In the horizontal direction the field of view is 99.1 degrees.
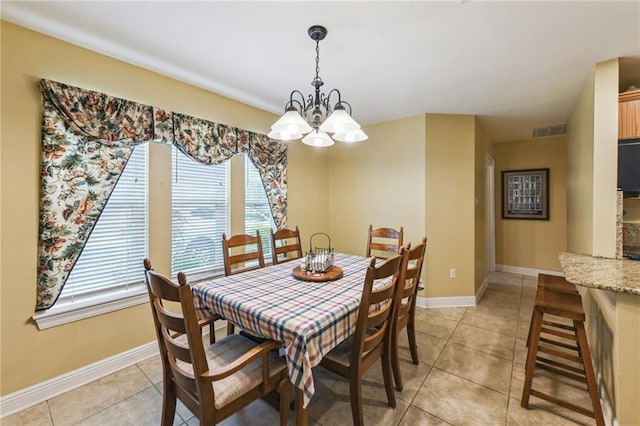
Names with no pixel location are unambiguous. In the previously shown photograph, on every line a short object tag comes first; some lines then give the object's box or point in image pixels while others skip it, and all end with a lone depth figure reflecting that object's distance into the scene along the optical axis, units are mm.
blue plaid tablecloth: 1248
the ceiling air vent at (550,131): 3848
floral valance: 1805
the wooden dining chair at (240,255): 2230
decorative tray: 1895
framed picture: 4508
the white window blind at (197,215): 2568
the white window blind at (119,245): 2037
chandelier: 1711
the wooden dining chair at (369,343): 1415
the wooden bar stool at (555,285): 1955
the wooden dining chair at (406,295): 1689
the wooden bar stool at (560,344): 1553
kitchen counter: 1402
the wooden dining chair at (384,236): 2672
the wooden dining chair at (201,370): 1110
